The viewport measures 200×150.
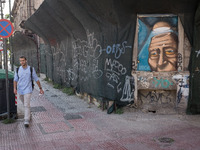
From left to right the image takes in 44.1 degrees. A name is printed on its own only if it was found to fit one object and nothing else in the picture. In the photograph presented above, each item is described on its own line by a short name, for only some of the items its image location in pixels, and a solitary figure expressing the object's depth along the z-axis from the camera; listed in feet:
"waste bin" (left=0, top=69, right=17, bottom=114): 22.62
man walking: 21.25
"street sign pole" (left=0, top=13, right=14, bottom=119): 22.61
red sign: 22.68
